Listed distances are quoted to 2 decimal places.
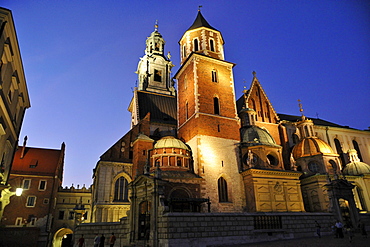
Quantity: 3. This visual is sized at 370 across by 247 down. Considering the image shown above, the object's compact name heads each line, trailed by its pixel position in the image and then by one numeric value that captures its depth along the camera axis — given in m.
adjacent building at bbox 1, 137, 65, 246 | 33.25
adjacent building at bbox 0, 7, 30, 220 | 14.40
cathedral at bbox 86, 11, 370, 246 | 21.81
